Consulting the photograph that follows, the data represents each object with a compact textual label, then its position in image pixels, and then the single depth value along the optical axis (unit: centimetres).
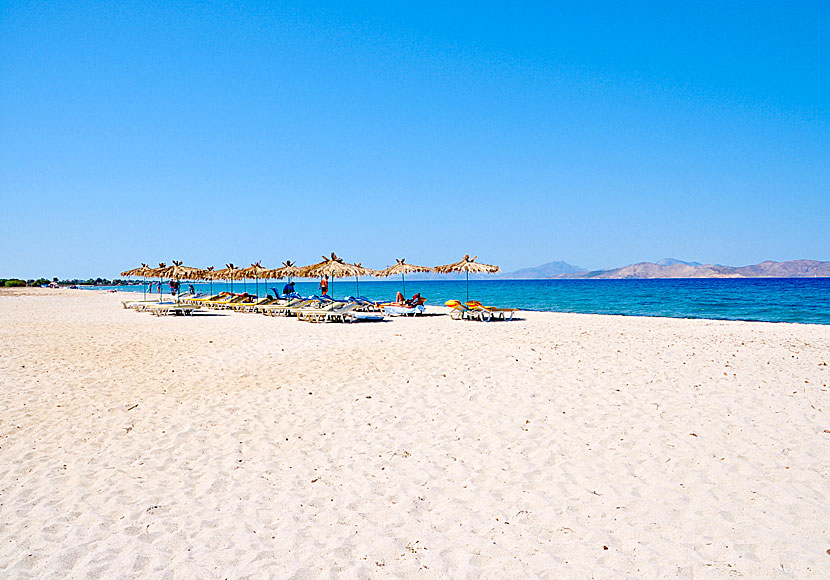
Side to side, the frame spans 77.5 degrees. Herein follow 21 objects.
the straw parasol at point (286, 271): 2845
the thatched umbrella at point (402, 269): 2614
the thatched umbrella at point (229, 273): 3359
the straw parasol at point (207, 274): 3453
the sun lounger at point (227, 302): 2495
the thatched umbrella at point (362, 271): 2554
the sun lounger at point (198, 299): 2586
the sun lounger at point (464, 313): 1931
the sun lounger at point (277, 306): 2150
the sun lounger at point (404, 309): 2197
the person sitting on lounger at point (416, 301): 2270
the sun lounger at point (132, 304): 2417
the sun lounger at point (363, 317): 1856
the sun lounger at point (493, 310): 1934
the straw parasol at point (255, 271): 3162
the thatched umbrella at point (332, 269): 2541
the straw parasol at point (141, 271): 3339
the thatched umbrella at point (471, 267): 2564
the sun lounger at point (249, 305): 2341
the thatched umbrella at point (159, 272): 3191
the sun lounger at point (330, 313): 1859
